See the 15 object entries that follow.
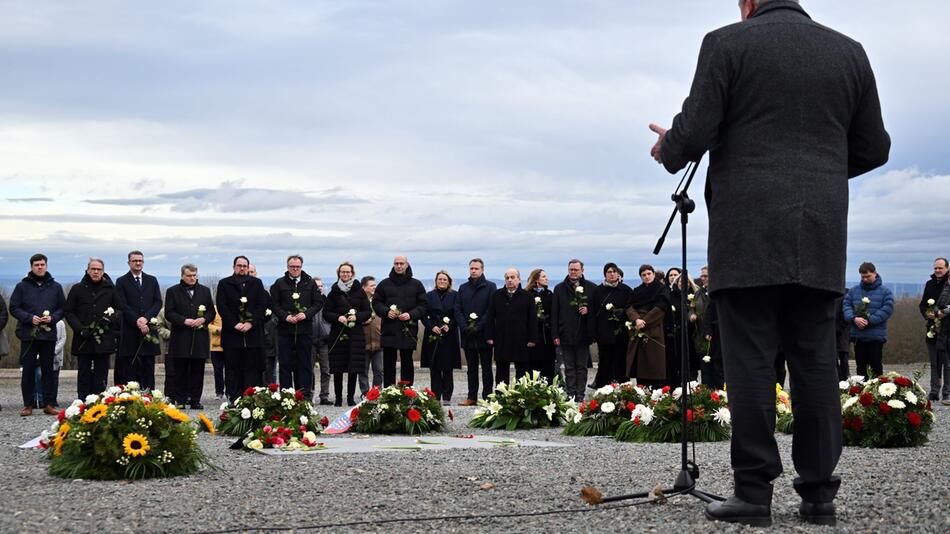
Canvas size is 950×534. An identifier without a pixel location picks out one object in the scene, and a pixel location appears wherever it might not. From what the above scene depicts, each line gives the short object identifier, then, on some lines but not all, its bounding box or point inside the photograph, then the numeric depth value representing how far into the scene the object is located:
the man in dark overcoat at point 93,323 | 15.55
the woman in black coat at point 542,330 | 17.69
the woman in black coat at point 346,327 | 16.81
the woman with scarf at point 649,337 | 16.92
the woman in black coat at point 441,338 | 17.73
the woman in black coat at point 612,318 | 17.42
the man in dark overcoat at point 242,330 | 16.53
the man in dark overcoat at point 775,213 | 4.66
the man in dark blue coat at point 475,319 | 17.81
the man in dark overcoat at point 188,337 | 16.45
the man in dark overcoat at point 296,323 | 16.69
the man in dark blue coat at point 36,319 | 15.27
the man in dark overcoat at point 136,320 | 16.22
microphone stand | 5.12
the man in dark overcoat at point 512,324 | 17.44
